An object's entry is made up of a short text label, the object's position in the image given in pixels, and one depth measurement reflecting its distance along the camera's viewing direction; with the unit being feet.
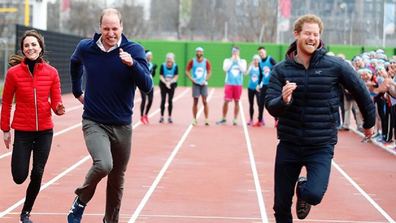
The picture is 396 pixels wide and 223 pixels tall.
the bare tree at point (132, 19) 220.64
